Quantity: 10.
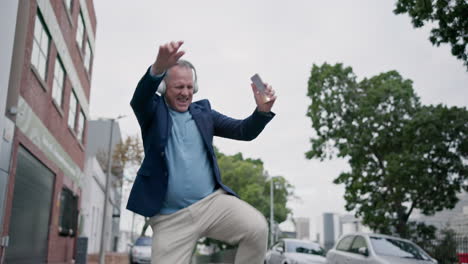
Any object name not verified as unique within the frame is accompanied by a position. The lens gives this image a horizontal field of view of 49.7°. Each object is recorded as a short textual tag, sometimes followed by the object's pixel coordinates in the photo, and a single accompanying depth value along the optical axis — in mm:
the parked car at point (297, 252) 14609
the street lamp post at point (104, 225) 22344
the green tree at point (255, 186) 49000
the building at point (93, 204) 28938
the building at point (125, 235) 55709
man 2594
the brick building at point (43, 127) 11328
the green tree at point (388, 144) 16547
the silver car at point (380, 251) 10633
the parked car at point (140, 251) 20609
